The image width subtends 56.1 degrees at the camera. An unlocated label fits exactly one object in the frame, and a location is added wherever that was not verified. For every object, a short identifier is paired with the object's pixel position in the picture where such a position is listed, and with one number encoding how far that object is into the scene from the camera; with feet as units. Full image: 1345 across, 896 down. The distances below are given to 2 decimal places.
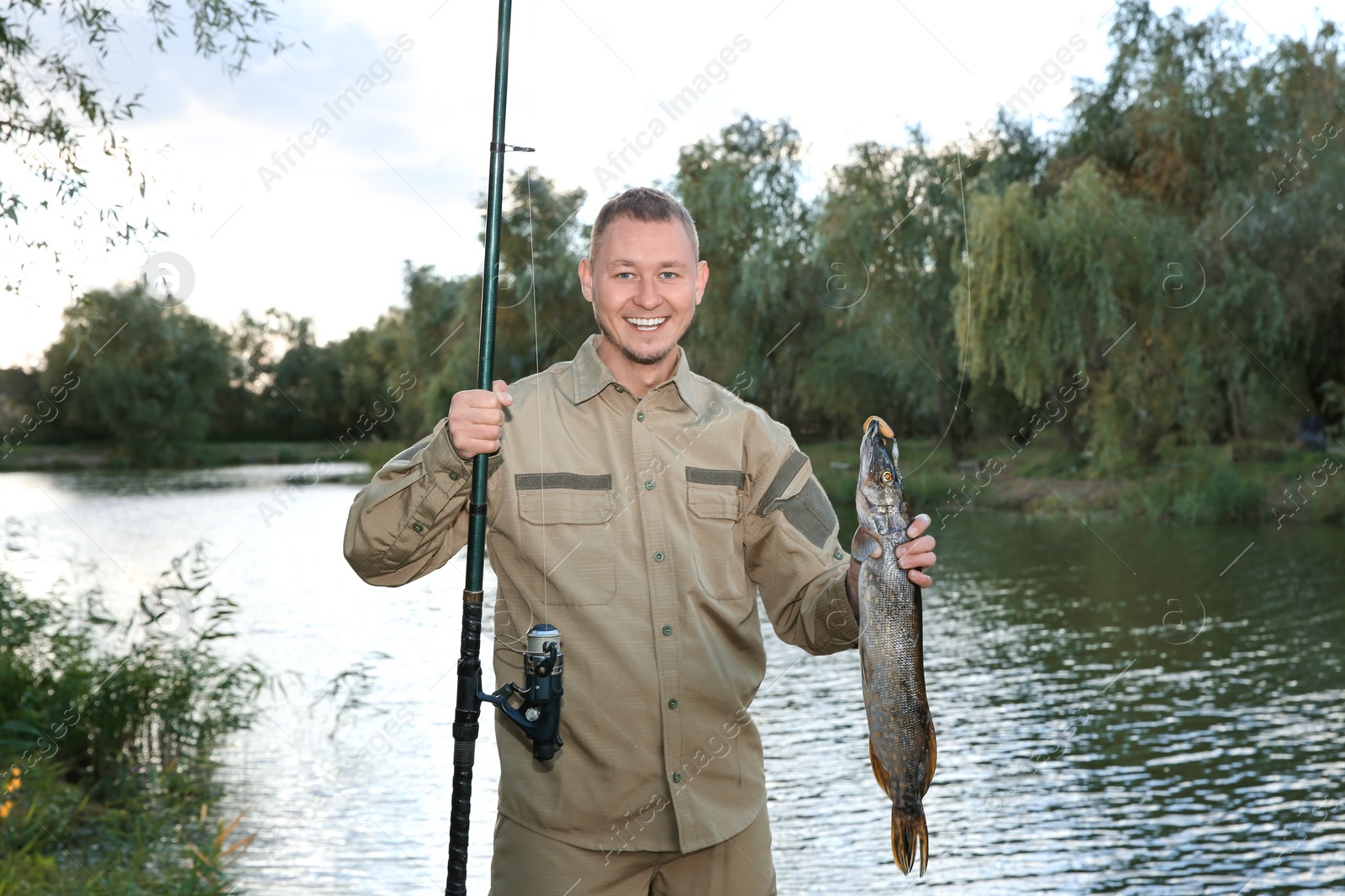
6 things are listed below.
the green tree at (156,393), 139.23
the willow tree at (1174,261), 74.13
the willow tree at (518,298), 90.27
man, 8.82
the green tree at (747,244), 88.43
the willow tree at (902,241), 84.48
